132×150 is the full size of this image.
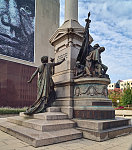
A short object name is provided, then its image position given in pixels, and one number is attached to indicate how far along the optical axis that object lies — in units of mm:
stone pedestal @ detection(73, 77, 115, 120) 6535
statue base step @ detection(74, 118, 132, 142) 5438
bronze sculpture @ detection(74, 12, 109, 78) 7295
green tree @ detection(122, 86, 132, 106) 33375
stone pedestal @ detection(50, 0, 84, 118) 7516
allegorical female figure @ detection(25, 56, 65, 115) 7183
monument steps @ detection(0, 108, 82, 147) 4883
